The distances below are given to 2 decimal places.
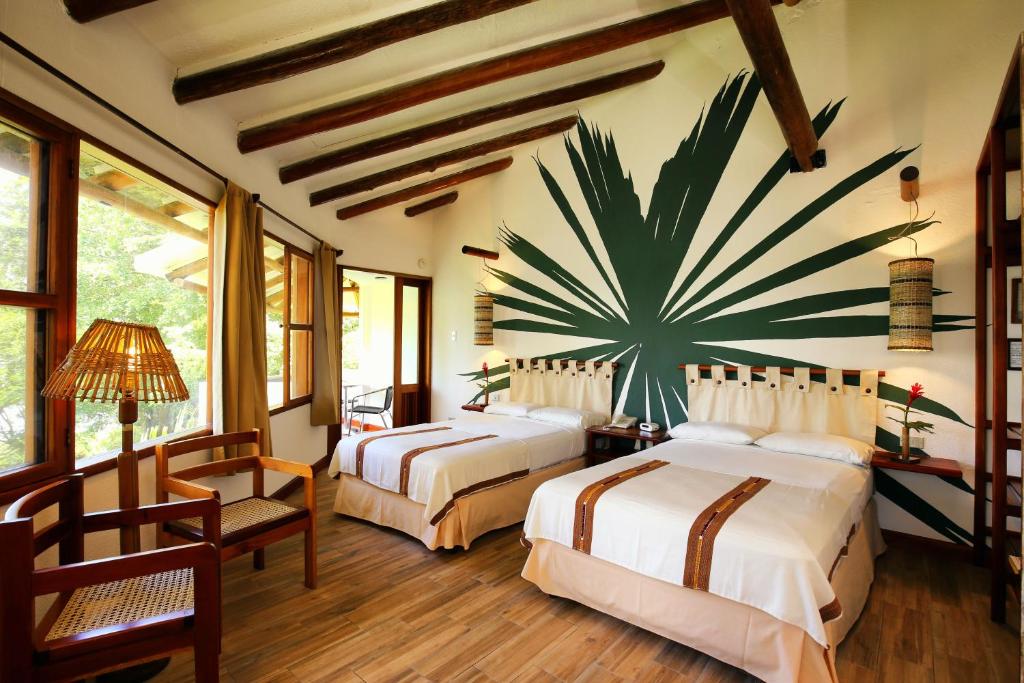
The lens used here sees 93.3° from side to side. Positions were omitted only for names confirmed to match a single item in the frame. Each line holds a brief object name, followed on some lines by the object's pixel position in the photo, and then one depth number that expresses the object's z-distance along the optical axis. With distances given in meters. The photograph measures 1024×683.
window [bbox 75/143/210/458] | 2.13
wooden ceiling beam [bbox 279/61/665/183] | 3.76
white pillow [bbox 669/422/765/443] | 3.37
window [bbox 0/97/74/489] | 1.71
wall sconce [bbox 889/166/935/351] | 2.90
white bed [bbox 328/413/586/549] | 2.99
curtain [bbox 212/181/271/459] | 2.96
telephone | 4.12
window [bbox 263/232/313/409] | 4.02
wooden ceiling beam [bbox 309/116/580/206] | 4.41
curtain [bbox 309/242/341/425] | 4.65
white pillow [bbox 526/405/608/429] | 4.14
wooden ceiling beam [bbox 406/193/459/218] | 5.80
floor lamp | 1.59
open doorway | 5.94
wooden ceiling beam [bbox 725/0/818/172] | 2.04
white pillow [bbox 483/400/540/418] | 4.50
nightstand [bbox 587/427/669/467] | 3.86
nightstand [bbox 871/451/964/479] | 2.74
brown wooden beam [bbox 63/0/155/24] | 1.91
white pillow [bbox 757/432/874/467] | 2.90
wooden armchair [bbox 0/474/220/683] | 1.20
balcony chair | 5.80
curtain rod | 1.61
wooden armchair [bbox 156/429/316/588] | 2.17
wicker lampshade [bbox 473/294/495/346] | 5.40
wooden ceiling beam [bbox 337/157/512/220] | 4.96
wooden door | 6.12
